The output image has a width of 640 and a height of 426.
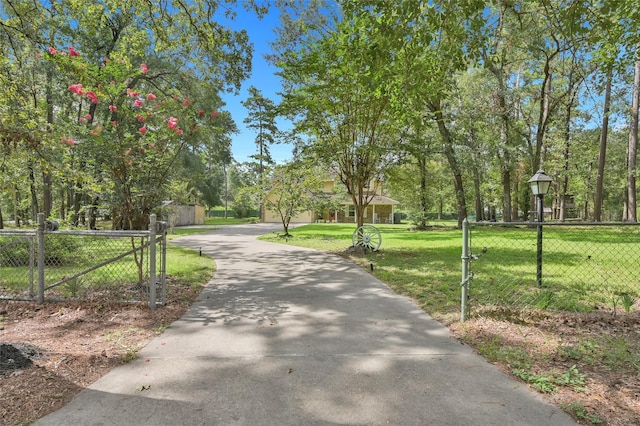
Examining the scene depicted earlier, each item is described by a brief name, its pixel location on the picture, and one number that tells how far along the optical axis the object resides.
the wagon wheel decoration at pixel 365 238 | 11.21
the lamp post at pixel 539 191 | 6.10
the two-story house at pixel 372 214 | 36.94
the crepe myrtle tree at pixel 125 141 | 5.36
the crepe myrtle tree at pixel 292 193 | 16.41
